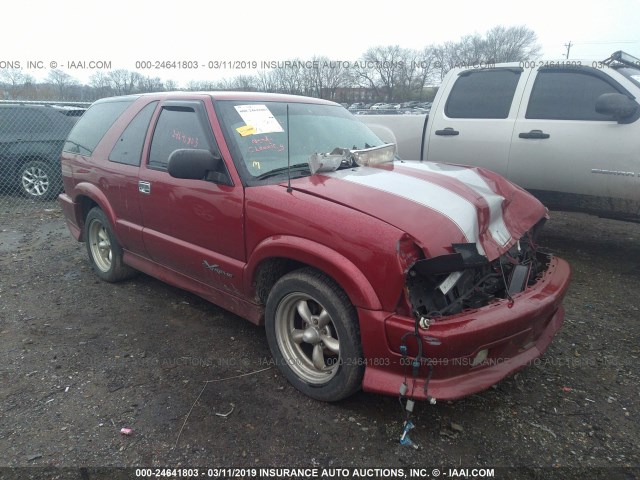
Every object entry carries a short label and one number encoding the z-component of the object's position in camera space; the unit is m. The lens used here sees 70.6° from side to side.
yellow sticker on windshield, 3.07
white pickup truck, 4.55
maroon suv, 2.23
